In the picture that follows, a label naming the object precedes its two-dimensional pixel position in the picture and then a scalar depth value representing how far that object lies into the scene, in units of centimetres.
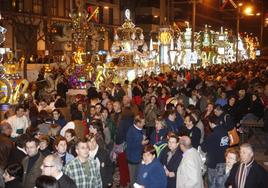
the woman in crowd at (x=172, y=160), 738
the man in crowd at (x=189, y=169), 691
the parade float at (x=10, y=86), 1379
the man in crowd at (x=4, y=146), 766
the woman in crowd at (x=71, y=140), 791
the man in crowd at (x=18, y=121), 1036
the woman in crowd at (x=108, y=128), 962
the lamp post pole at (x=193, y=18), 2708
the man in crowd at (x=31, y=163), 651
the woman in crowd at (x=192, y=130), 921
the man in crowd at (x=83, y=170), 627
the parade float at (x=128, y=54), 2612
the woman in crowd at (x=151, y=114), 1264
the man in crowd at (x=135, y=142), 895
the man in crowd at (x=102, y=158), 728
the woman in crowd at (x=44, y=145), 751
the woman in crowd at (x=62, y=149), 720
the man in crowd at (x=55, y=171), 562
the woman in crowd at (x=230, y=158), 697
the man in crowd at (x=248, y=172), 639
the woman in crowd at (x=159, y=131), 933
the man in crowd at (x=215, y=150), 841
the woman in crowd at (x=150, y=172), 677
